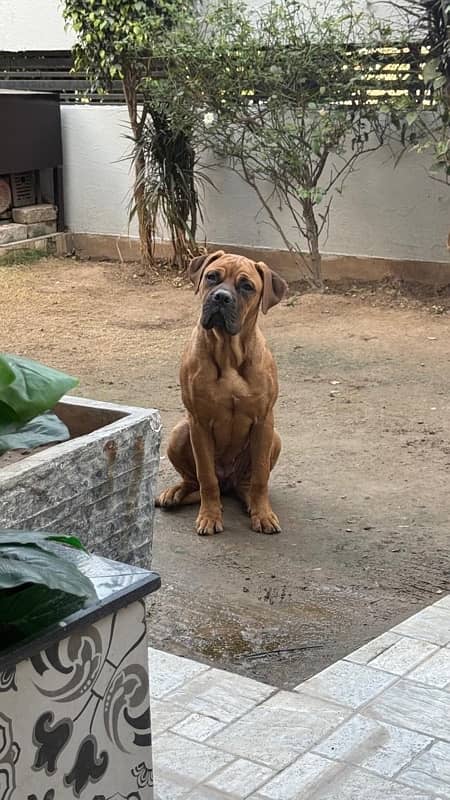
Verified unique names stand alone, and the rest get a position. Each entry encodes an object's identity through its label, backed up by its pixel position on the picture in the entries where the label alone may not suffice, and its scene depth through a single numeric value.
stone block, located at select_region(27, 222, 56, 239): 11.21
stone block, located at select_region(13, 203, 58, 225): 11.14
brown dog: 4.52
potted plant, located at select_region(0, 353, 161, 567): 3.08
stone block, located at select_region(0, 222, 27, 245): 10.90
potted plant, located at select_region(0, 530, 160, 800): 1.64
